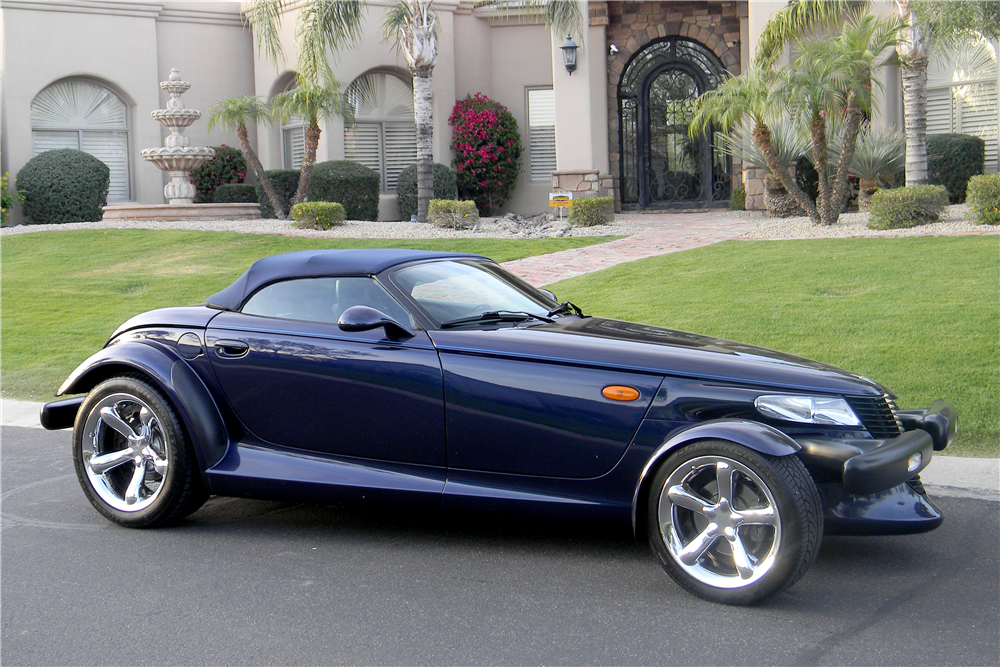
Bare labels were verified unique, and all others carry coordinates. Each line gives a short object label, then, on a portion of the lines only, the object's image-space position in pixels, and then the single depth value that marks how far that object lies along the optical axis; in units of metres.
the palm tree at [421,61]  16.66
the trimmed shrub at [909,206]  12.19
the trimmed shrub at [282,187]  19.45
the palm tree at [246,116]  17.23
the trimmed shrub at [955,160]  15.38
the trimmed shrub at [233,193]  19.88
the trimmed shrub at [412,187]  19.23
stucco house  19.44
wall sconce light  17.64
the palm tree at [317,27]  16.47
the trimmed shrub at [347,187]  18.34
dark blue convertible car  3.57
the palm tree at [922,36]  12.29
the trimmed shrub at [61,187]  18.47
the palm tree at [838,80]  12.04
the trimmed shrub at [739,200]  18.80
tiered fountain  17.73
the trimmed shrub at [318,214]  15.75
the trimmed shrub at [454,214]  15.86
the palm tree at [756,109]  12.67
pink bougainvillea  20.38
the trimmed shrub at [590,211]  16.00
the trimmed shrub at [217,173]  20.55
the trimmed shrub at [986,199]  11.65
